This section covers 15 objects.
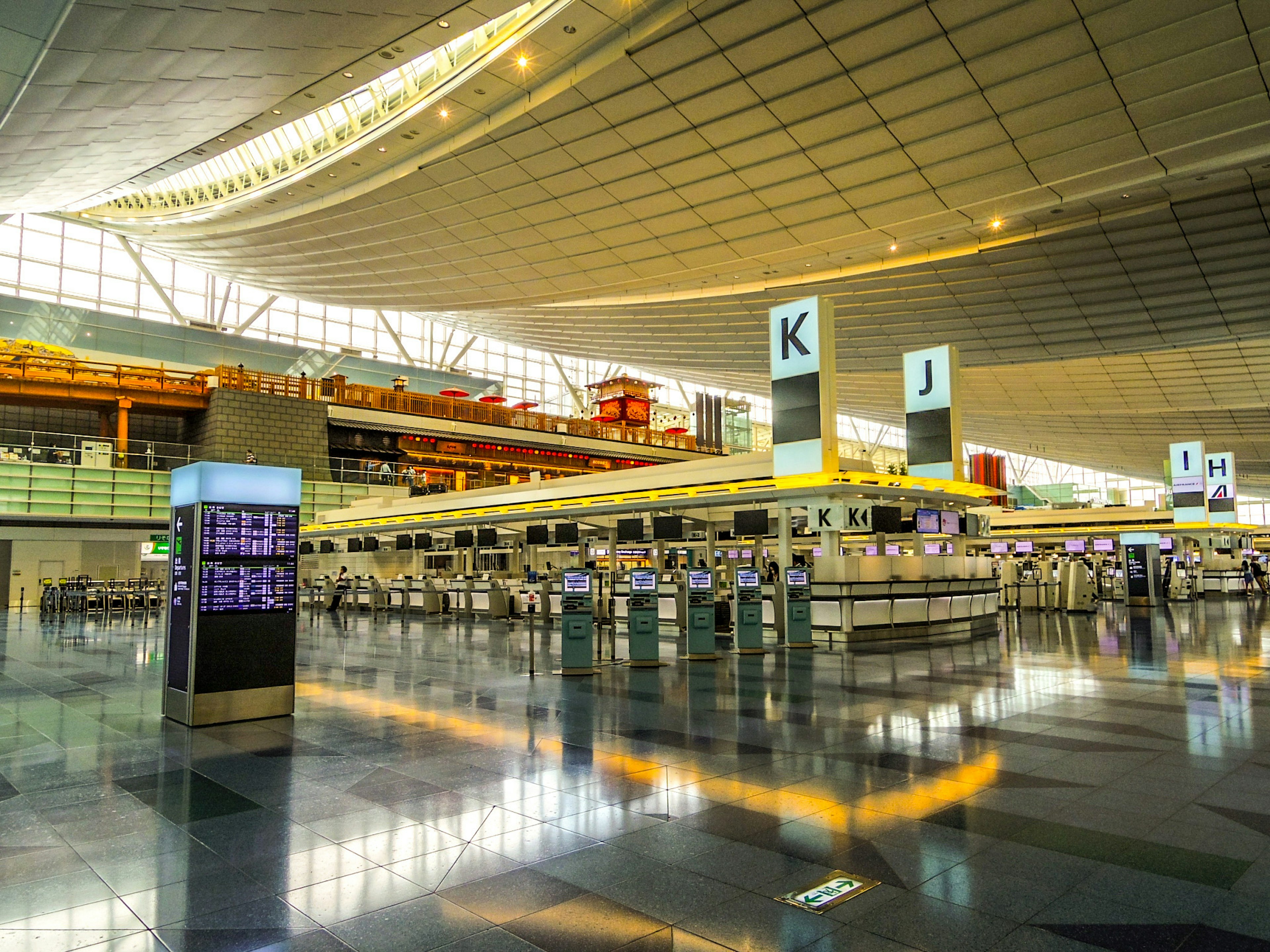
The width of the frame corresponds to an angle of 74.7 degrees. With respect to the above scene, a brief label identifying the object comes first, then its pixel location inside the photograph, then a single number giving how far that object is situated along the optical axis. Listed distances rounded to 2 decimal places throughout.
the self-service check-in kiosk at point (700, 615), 12.64
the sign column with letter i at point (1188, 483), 30.09
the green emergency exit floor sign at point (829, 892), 3.36
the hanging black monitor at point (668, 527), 18.58
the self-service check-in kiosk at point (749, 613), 13.48
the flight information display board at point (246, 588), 7.62
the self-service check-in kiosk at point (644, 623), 11.94
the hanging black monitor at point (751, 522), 16.94
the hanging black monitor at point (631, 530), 19.61
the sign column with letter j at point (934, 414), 17.45
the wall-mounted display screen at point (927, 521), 16.72
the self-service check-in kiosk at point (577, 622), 10.98
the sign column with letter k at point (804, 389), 14.70
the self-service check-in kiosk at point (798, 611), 14.43
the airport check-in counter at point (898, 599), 14.98
